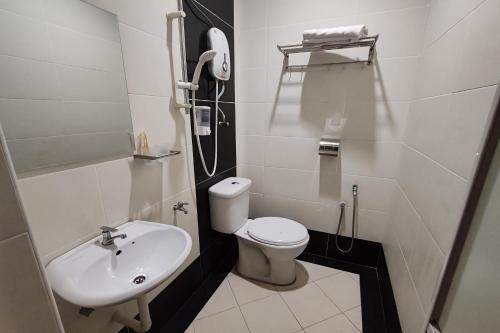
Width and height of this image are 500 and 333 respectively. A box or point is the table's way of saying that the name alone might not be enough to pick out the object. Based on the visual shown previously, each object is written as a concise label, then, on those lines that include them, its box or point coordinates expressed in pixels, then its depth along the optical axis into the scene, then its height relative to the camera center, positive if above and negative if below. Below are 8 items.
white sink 0.69 -0.55
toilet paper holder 1.69 -0.26
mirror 0.68 +0.07
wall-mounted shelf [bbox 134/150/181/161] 1.05 -0.21
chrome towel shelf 1.46 +0.43
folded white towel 1.36 +0.48
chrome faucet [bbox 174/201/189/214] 1.33 -0.56
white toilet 1.60 -0.88
